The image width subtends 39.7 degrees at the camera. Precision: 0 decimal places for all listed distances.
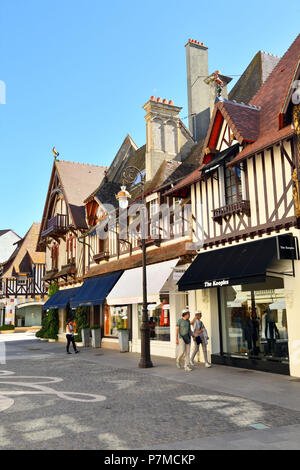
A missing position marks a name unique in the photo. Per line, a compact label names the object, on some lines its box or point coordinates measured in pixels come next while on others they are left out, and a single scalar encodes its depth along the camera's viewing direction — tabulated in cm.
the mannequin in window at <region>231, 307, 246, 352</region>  1244
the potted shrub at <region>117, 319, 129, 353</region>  1805
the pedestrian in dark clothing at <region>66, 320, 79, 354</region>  1806
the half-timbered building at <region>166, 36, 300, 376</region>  1050
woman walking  1241
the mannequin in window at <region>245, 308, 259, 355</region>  1195
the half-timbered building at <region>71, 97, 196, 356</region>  1541
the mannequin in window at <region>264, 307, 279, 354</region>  1126
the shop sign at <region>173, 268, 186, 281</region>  1386
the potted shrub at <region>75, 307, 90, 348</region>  2200
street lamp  1252
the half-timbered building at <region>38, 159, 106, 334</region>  2540
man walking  1198
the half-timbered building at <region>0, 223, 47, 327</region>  4719
